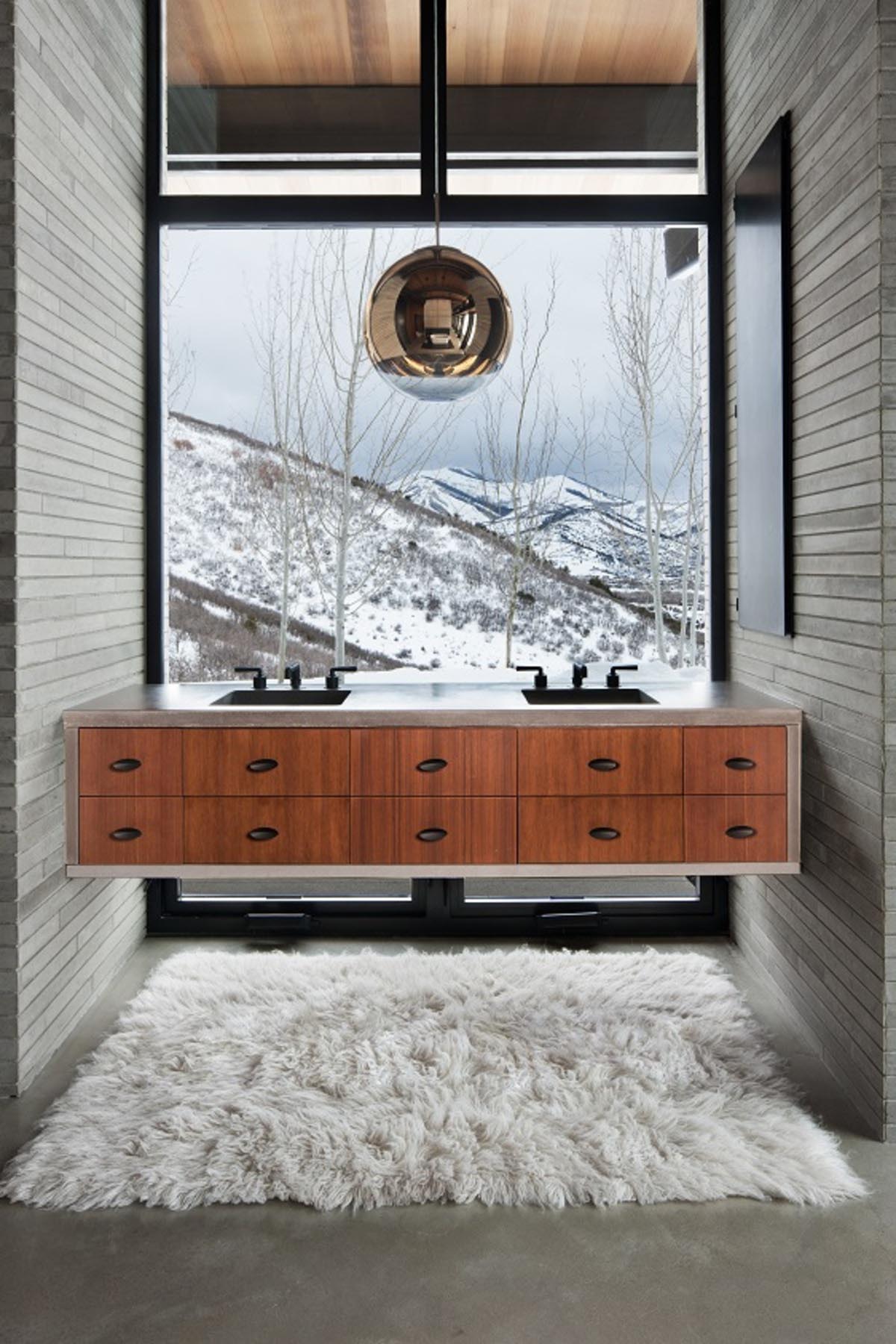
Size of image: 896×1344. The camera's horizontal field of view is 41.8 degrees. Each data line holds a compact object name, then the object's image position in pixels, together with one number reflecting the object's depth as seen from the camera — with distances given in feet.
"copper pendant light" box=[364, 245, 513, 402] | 8.48
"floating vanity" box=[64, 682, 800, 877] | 11.12
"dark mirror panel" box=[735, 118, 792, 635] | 11.47
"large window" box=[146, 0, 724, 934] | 14.17
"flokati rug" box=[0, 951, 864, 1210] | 8.37
